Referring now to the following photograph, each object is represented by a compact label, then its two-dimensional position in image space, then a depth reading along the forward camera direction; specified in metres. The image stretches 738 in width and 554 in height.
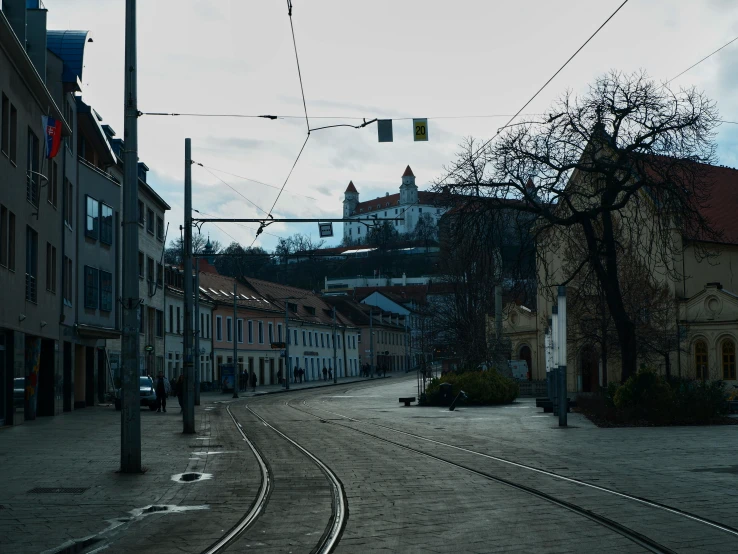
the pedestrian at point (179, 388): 39.12
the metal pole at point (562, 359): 26.66
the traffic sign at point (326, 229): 34.12
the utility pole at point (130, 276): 15.30
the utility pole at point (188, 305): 25.28
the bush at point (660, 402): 27.27
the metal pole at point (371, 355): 104.15
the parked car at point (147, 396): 41.32
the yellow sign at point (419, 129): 24.69
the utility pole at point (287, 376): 71.15
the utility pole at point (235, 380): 58.44
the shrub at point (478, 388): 43.62
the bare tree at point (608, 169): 28.88
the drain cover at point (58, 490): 13.00
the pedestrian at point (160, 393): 39.66
